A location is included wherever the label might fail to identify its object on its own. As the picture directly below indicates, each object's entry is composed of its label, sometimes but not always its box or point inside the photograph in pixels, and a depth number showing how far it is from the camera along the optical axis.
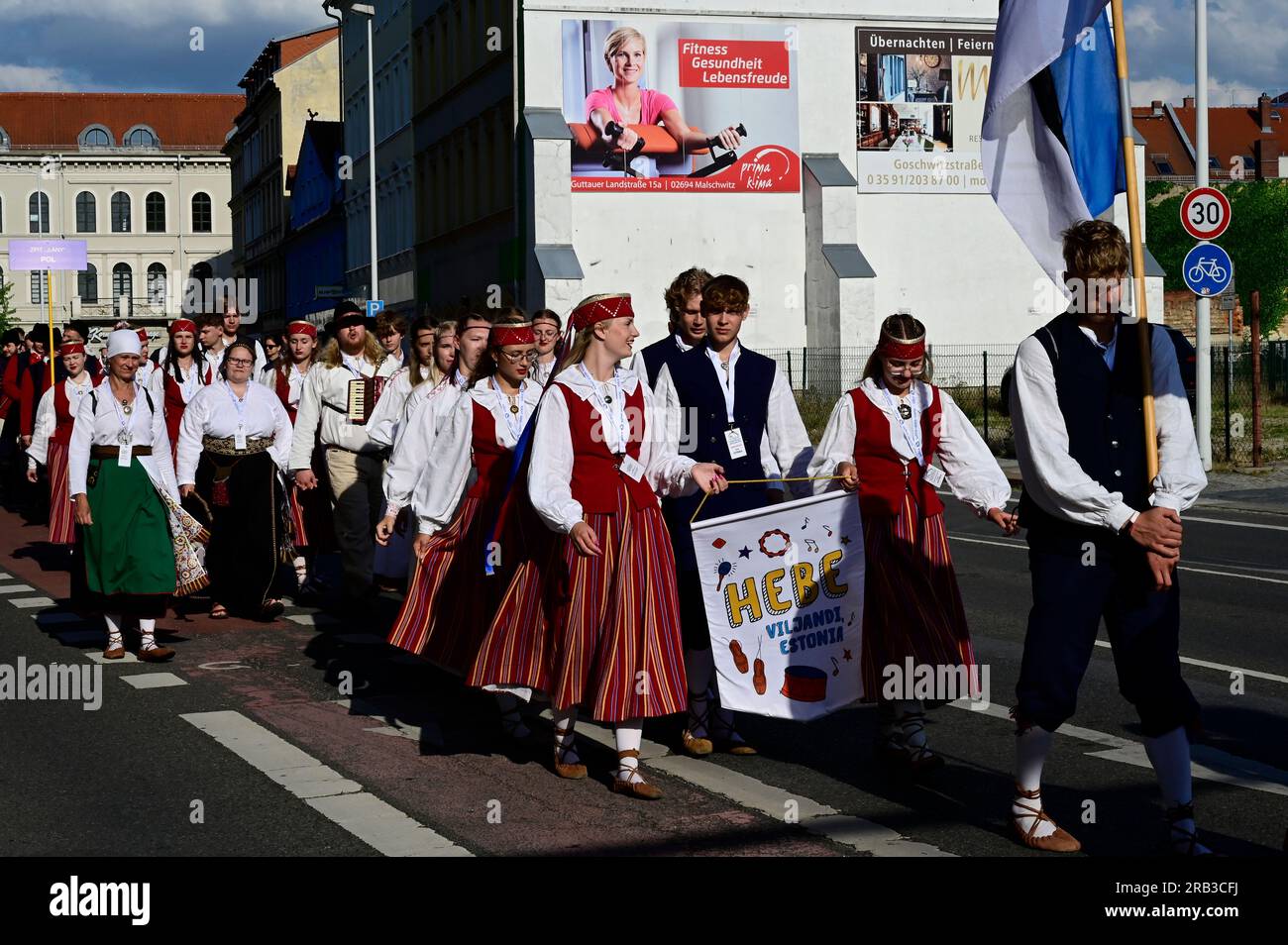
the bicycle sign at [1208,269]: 20.81
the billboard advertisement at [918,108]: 42.62
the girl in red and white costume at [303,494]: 13.07
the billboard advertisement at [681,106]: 41.00
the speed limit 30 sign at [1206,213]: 20.81
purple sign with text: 27.30
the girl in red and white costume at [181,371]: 13.61
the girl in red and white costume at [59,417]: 16.84
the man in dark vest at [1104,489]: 5.64
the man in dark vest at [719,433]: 7.77
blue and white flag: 6.32
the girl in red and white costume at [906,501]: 7.14
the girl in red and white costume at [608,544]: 6.91
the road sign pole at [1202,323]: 23.58
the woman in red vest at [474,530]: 8.32
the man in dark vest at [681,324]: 7.95
